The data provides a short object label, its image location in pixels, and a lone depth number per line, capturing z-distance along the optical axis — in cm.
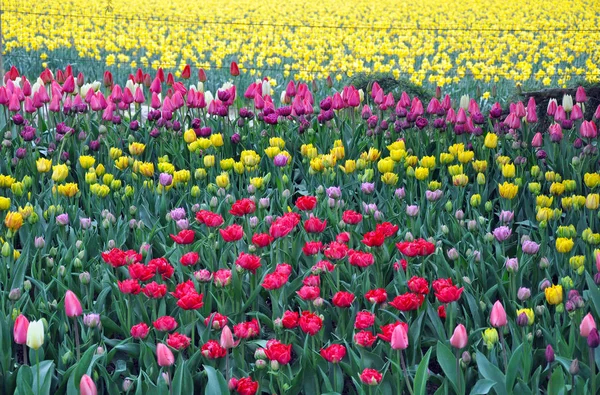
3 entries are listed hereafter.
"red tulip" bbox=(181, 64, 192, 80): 565
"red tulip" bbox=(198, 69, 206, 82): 572
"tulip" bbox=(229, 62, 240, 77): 578
